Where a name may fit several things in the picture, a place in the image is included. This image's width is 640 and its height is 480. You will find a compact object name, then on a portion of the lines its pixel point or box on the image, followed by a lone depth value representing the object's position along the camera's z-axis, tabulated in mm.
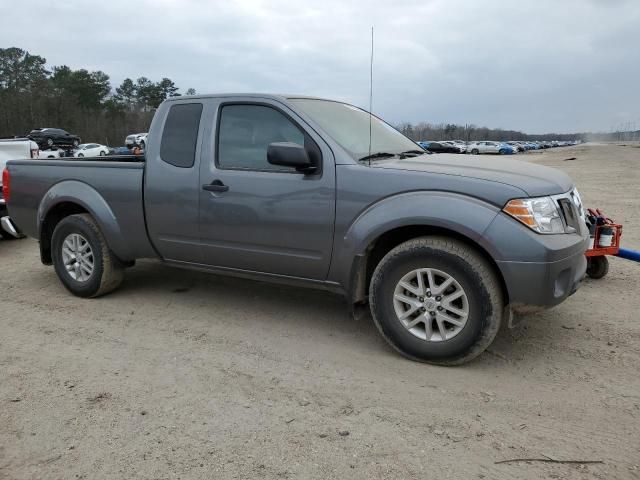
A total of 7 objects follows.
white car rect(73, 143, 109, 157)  42819
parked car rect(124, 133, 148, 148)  43134
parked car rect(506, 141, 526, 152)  79438
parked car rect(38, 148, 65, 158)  36812
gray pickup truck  3305
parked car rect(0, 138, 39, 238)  8203
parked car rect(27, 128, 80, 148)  41875
